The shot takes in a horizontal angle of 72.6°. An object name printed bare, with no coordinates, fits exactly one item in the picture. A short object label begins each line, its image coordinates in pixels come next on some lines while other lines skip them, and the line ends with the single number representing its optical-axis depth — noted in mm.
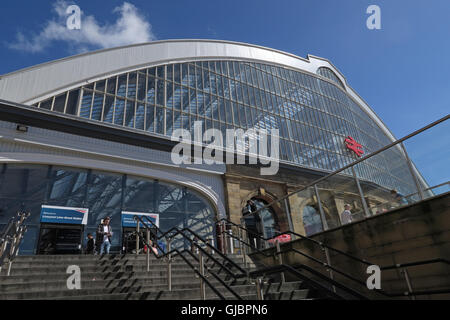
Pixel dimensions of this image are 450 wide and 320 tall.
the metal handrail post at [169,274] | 6540
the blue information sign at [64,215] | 12367
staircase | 5562
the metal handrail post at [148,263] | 8047
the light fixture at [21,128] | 13125
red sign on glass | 28744
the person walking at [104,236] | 11430
